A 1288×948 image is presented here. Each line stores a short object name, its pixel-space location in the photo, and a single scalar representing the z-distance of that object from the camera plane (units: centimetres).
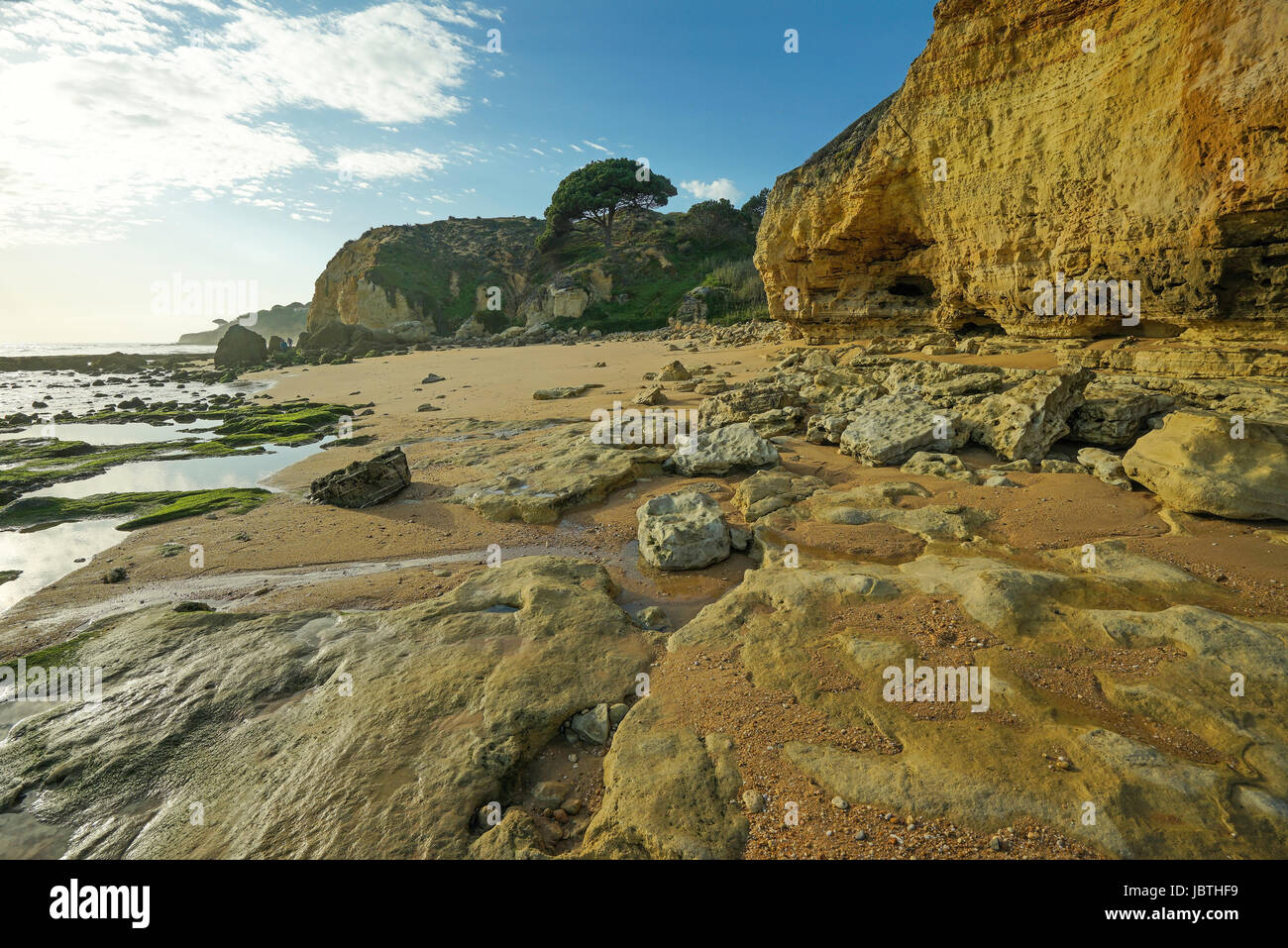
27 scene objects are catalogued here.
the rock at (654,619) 511
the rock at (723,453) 916
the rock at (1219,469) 557
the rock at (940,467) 779
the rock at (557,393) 1802
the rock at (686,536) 629
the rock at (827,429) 1014
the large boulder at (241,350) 4831
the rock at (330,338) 4859
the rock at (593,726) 381
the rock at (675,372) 1819
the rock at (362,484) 948
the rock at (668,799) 285
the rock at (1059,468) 755
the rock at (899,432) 873
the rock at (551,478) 851
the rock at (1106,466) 688
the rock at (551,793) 338
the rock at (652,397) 1460
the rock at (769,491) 740
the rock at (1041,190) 868
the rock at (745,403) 1173
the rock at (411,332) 5053
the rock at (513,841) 291
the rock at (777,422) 1100
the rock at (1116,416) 808
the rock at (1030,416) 815
